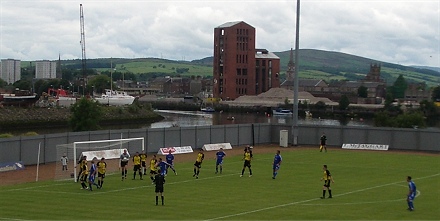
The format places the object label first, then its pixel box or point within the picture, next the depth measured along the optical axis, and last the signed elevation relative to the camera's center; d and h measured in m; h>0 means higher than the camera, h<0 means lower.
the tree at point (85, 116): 94.94 -4.11
